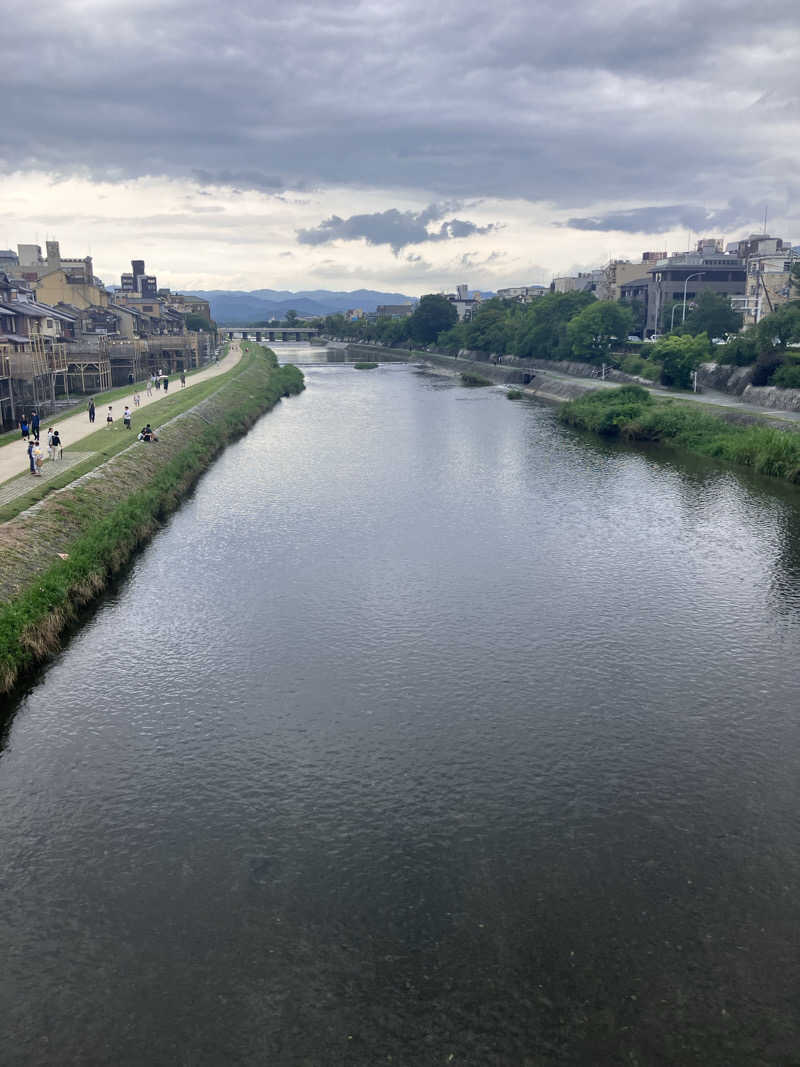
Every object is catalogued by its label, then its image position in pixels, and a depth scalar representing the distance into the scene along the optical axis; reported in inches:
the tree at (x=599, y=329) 4367.6
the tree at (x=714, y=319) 4247.0
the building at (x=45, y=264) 4929.4
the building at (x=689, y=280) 5782.5
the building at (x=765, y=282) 5073.8
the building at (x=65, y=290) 4493.1
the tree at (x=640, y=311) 5975.4
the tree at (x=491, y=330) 5895.7
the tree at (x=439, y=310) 7849.4
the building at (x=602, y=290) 7277.6
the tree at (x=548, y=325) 5073.8
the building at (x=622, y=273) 6934.1
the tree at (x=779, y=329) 2977.4
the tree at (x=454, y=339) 6710.6
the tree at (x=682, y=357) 3442.4
